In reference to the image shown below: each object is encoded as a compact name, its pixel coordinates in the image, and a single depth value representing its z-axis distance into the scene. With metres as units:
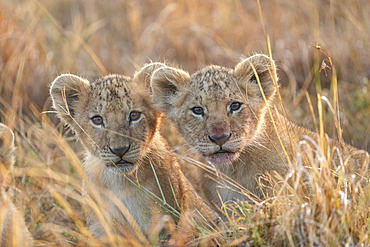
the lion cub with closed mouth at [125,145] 9.55
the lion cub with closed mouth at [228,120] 9.70
